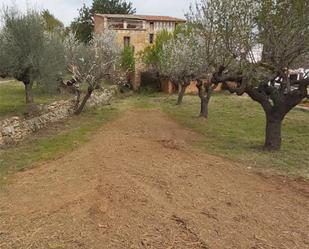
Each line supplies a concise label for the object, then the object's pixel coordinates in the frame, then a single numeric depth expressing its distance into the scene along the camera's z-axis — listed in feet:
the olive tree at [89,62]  42.60
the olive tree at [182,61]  44.37
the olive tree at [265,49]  22.49
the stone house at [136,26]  83.32
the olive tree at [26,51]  33.01
